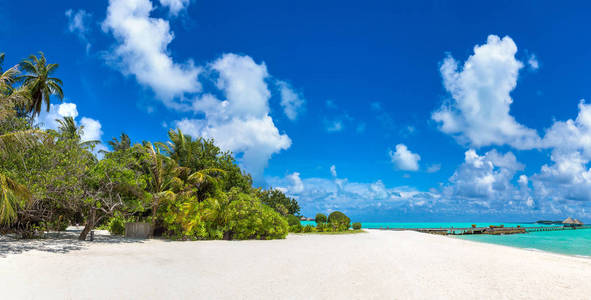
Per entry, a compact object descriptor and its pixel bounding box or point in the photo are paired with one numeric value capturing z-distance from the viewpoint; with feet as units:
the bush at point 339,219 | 117.39
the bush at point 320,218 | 128.36
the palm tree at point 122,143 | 135.23
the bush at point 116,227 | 66.44
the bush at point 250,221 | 65.05
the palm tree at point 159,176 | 60.34
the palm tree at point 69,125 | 100.90
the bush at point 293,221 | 106.01
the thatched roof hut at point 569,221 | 313.61
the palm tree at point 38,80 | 82.38
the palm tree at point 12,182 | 31.08
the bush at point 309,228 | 106.93
